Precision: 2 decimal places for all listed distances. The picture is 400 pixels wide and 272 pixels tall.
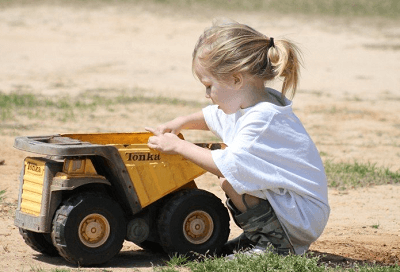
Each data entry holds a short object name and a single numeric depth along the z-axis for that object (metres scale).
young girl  8.29
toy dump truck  8.12
